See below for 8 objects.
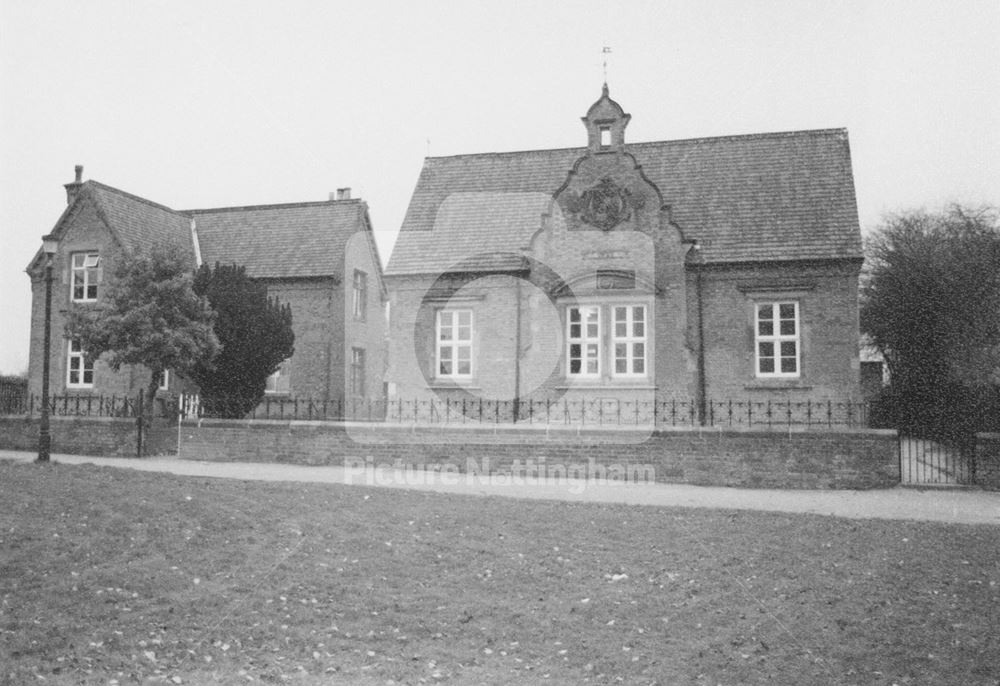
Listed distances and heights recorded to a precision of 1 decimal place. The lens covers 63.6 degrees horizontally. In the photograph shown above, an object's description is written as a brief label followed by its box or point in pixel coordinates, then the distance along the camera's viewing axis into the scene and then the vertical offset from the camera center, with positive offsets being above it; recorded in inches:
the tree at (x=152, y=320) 818.2 +76.4
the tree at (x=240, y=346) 812.0 +48.9
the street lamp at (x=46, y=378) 662.5 +12.8
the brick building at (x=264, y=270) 1209.4 +190.4
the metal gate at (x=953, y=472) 620.1 -60.5
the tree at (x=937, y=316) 899.4 +127.7
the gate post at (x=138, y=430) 776.9 -34.9
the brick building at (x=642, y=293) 855.7 +113.2
